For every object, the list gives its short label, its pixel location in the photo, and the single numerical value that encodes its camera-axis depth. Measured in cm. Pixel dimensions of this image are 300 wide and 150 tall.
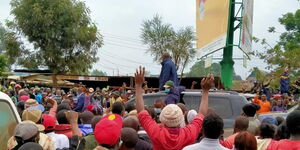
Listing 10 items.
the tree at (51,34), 2973
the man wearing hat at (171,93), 932
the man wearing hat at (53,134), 560
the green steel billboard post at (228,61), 2189
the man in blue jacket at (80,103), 1203
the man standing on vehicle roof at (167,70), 998
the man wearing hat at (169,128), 464
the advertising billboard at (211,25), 2148
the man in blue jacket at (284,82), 2175
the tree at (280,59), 2278
